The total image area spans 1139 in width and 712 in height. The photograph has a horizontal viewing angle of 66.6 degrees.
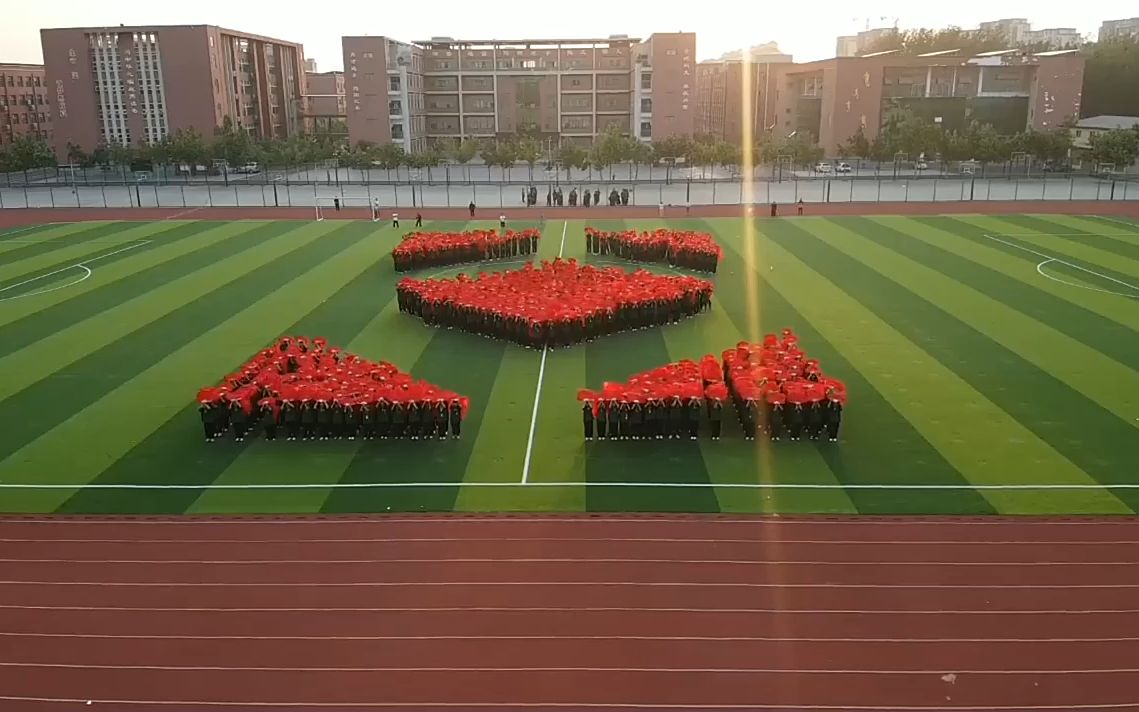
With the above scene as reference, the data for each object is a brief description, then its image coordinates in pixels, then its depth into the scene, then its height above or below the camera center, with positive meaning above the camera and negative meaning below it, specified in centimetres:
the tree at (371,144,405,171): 7488 -89
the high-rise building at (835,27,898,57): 16146 +1918
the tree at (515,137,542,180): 7444 -59
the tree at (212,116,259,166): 7756 -10
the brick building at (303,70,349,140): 13238 +800
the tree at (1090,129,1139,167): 6650 -67
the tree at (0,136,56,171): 7206 -46
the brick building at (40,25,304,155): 9156 +698
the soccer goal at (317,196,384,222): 4891 -368
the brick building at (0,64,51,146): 9831 +540
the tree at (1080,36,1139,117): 10362 +646
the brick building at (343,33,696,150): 9494 +567
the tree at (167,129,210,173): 7681 -15
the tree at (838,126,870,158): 8431 -52
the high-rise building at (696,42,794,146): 11419 +624
